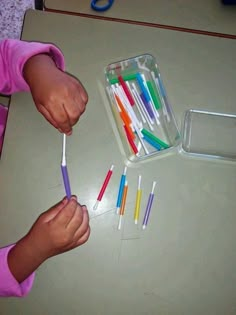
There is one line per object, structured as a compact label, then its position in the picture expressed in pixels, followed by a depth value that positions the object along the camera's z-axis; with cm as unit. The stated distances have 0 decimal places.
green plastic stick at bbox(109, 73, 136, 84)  74
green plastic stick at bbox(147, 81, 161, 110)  74
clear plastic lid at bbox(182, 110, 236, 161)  73
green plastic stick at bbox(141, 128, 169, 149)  71
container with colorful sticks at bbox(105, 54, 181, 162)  71
